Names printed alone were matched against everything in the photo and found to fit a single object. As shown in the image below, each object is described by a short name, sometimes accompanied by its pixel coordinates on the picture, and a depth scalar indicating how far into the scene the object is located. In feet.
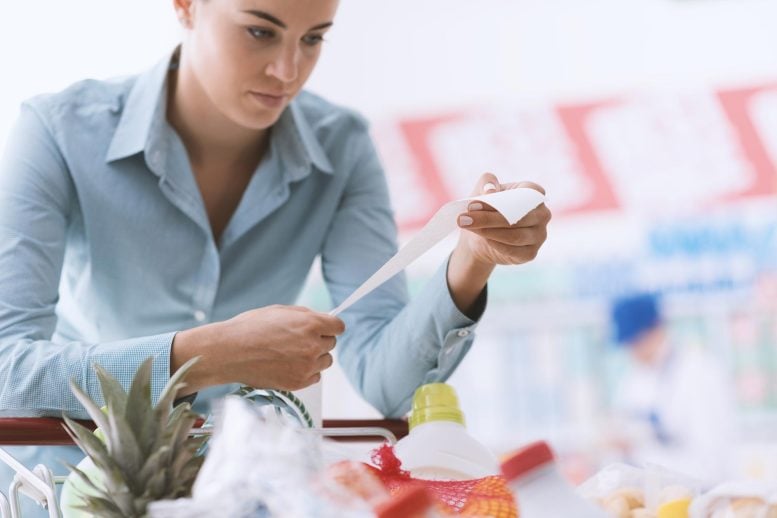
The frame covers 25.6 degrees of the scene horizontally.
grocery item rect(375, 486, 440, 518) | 3.20
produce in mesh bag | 3.75
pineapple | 3.65
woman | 5.09
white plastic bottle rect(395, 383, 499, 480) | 4.36
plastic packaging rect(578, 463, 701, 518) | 3.93
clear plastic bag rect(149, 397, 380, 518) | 3.32
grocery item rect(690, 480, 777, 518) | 3.80
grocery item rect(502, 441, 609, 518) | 3.33
